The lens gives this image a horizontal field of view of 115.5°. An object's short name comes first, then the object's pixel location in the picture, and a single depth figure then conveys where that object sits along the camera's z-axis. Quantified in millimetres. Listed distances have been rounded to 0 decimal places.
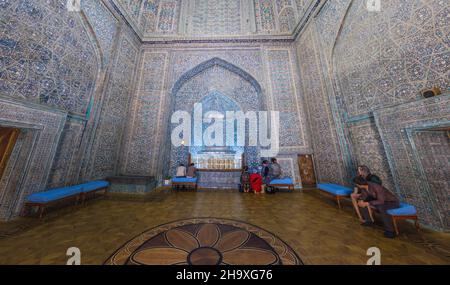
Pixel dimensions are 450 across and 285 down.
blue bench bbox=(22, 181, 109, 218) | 2500
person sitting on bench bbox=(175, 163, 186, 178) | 4877
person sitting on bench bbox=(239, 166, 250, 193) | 4516
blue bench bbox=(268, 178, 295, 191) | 4262
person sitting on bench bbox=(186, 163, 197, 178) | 4809
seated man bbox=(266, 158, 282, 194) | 4332
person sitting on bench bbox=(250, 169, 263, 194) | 4414
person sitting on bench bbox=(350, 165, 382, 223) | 2262
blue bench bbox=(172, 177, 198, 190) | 4570
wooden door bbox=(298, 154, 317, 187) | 4645
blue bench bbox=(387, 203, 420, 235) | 2051
